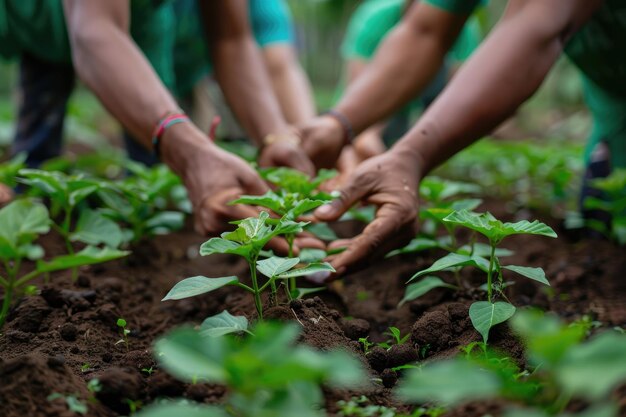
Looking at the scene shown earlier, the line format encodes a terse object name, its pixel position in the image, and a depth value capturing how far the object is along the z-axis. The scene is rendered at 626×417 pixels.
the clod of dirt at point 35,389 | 0.91
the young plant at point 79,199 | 1.65
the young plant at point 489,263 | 1.16
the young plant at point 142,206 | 1.91
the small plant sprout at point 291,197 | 1.33
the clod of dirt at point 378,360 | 1.22
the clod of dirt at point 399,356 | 1.20
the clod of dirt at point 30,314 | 1.35
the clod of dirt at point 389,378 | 1.15
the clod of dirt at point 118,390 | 0.98
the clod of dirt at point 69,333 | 1.33
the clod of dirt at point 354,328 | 1.32
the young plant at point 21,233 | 1.16
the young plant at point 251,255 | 1.11
